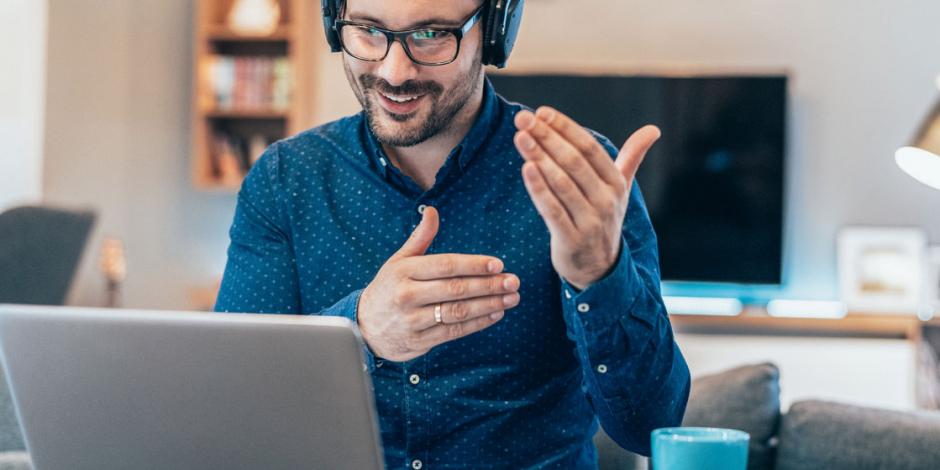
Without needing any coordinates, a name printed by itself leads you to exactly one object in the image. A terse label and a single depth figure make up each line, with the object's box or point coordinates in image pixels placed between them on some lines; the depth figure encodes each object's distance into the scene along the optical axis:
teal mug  0.89
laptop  0.81
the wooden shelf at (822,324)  3.99
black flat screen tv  4.23
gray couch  1.59
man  1.15
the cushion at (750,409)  1.69
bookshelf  4.43
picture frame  4.09
